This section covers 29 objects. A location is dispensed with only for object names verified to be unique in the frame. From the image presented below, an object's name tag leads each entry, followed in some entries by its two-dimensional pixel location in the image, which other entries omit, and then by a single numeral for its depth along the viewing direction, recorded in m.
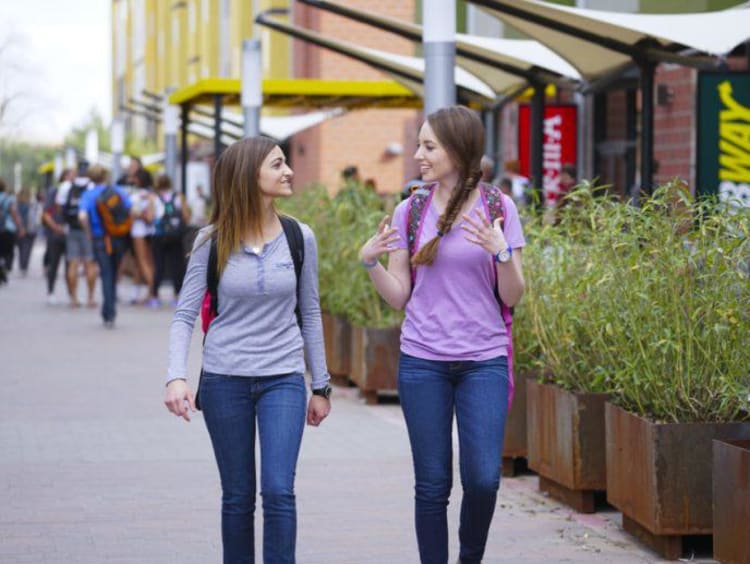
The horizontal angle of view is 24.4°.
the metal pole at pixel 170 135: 29.38
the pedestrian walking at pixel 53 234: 23.98
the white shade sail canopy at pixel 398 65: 18.72
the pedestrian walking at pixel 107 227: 19.34
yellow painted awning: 22.80
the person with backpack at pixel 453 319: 5.70
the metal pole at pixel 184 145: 25.31
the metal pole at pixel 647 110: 13.38
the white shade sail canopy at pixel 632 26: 12.28
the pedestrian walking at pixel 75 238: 21.92
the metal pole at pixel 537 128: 16.70
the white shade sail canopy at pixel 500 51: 15.76
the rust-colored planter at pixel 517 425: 8.99
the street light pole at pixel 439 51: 10.34
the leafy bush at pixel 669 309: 6.90
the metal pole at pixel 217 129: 22.17
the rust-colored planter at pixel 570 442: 7.79
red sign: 21.66
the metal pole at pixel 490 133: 22.38
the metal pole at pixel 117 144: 37.84
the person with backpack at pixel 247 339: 5.48
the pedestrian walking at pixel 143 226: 23.58
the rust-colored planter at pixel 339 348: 13.80
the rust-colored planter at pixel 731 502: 5.95
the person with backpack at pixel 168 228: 23.52
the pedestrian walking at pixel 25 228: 36.47
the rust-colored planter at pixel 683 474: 6.79
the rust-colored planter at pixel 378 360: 12.44
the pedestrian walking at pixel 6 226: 29.31
